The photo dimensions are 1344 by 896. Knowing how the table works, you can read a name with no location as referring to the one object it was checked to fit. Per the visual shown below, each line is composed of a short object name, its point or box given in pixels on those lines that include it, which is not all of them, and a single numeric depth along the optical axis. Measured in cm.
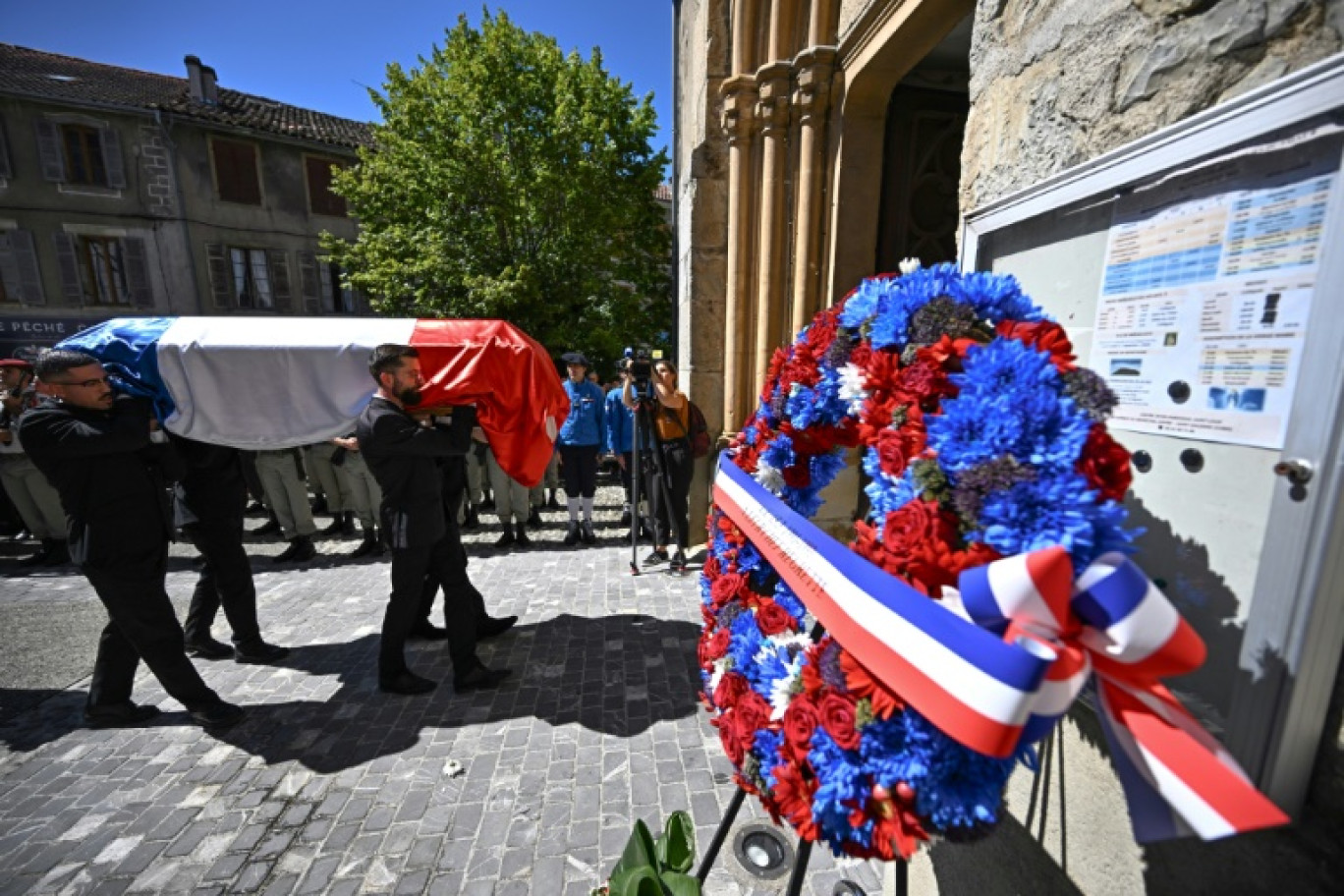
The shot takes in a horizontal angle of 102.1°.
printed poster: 101
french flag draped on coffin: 350
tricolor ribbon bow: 84
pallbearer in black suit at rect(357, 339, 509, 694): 315
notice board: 98
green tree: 1291
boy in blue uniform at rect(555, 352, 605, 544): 652
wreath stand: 146
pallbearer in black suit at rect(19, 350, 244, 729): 282
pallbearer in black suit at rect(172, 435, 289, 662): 374
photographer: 542
